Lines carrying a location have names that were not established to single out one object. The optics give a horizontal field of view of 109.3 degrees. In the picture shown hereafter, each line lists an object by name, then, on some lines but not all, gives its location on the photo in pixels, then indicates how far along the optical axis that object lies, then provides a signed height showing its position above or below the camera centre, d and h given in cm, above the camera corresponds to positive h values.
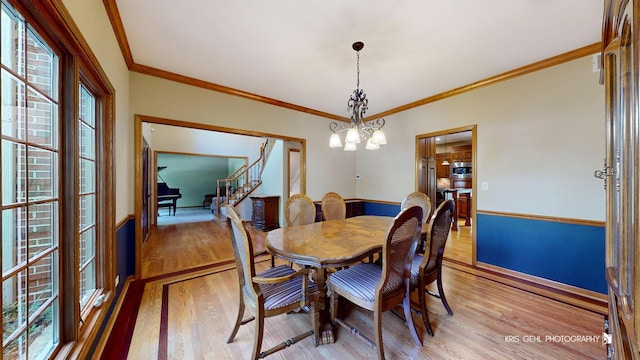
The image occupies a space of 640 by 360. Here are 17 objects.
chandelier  232 +49
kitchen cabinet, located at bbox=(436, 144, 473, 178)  773 +82
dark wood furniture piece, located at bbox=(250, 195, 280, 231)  541 -76
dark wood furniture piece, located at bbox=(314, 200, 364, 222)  478 -60
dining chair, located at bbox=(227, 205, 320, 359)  143 -79
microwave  762 +31
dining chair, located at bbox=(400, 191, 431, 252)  276 -30
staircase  646 +4
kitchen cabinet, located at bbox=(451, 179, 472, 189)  759 -14
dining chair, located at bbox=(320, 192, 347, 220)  313 -39
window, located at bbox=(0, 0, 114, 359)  89 -3
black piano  765 -51
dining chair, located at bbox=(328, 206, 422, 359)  145 -76
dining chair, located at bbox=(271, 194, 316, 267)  287 -38
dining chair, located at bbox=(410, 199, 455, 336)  178 -67
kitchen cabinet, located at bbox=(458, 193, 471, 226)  585 -75
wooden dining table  155 -51
